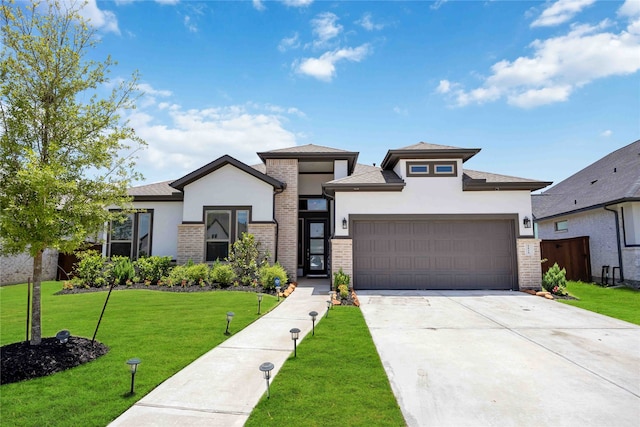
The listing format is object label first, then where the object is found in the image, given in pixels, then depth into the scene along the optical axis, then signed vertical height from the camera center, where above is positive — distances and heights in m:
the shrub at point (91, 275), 11.87 -1.02
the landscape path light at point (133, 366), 3.84 -1.40
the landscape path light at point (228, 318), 6.31 -1.38
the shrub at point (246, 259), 12.30 -0.47
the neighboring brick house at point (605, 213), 12.82 +1.53
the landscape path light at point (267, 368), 3.65 -1.35
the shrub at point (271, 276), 11.30 -1.01
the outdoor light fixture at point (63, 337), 5.03 -1.38
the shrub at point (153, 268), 12.47 -0.81
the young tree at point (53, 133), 4.76 +1.85
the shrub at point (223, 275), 11.66 -1.01
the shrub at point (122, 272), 12.34 -0.95
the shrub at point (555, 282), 11.05 -1.24
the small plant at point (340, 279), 11.07 -1.11
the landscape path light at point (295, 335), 5.01 -1.38
